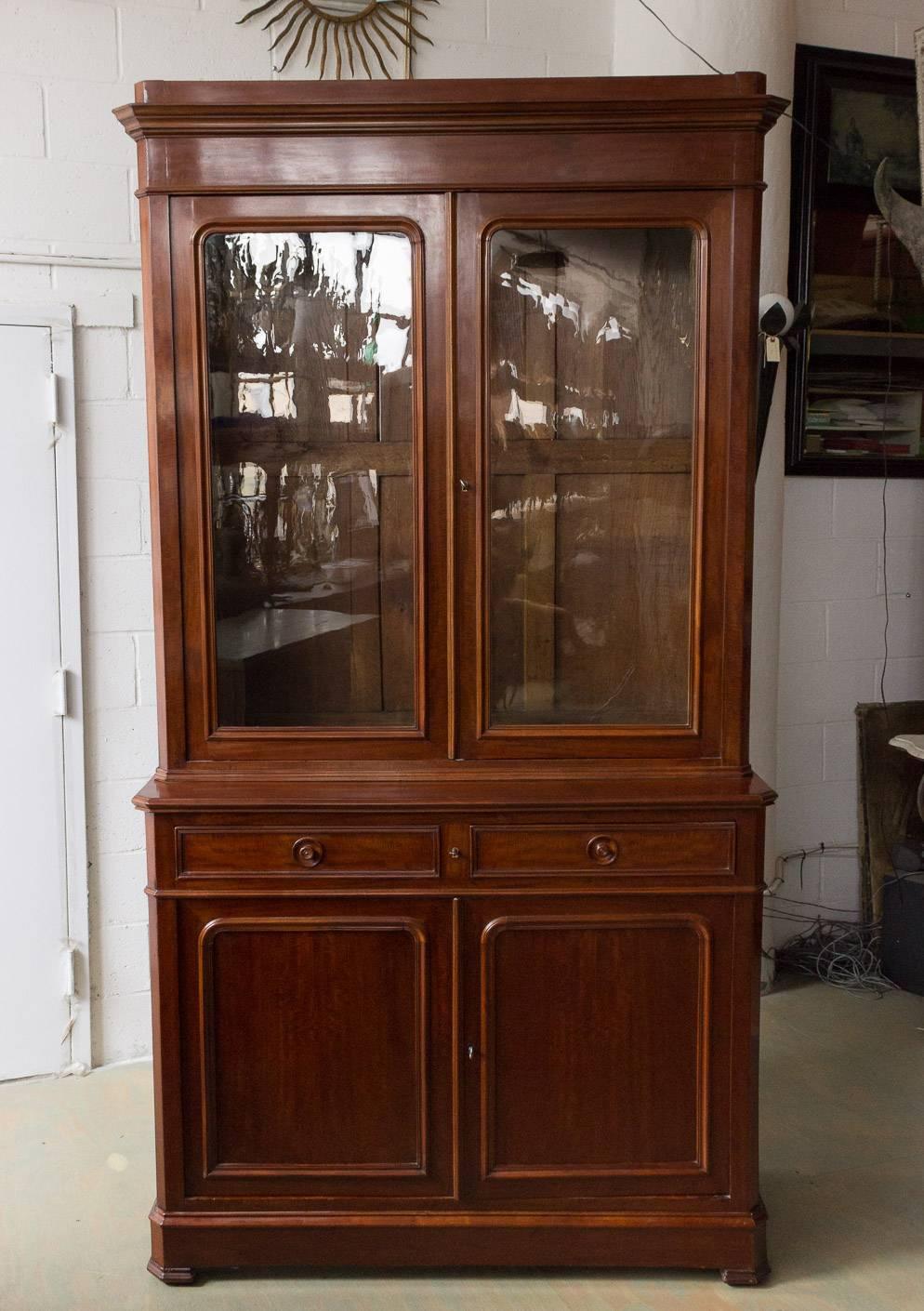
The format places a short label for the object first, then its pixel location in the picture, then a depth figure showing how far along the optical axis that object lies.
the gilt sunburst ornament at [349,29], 2.85
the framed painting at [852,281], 3.34
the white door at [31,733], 2.78
